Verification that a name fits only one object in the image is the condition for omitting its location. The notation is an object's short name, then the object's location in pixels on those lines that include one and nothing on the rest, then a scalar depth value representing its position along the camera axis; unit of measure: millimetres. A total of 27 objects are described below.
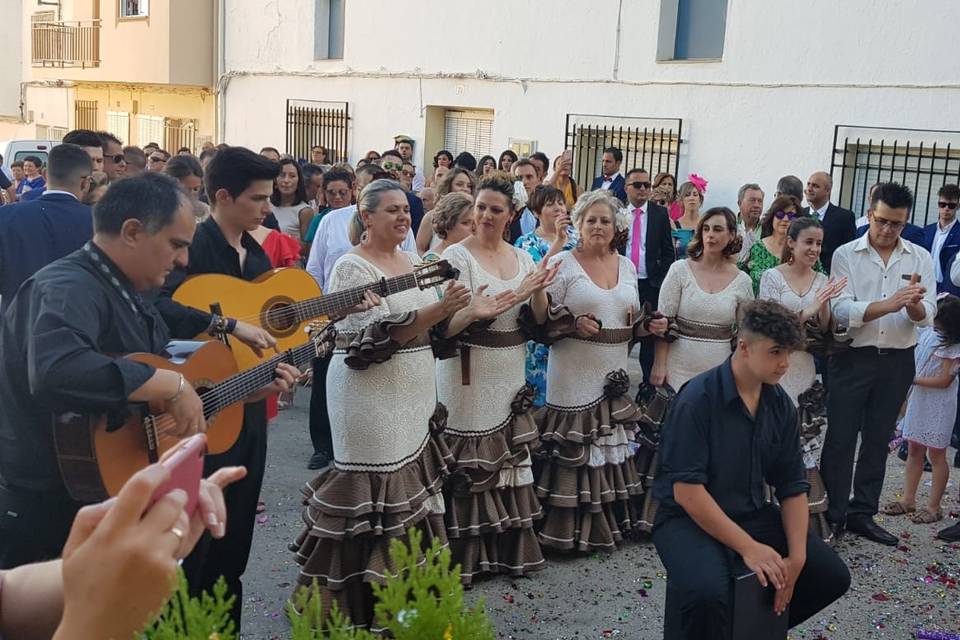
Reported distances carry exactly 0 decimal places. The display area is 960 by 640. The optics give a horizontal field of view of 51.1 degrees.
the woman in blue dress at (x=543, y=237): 6477
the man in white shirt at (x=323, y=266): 7266
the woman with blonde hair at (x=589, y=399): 5766
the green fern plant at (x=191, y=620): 1632
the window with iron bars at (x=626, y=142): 14062
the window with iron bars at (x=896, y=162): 11383
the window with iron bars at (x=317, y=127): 20078
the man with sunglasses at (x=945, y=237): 8766
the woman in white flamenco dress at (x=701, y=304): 5965
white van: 16469
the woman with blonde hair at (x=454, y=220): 6309
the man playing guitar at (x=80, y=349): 3150
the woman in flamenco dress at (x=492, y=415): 5316
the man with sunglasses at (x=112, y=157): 9905
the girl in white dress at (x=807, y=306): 5965
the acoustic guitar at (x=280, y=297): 4414
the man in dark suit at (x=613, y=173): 11980
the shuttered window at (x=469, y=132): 17500
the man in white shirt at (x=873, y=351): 6047
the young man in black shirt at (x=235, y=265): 4309
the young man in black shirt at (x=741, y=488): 4066
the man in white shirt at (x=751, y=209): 10031
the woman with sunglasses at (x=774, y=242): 7207
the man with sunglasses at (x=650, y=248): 8688
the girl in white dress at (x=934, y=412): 6539
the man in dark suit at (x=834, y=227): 9047
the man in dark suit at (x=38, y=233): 5273
